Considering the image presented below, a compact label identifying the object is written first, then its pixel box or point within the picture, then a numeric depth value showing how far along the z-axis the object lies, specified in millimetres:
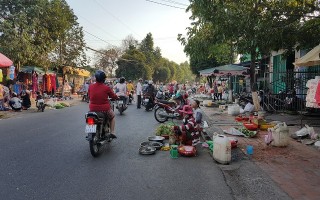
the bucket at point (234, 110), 11164
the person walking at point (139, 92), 14586
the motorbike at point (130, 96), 17393
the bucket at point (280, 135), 5722
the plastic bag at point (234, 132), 6817
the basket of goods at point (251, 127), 7505
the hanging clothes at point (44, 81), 21619
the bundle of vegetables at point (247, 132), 6716
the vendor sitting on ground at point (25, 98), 13725
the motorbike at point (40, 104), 13028
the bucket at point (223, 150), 4647
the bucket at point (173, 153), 4978
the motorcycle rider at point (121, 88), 11726
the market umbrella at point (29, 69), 18645
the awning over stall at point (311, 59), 7049
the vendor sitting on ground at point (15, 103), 12822
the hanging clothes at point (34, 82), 19376
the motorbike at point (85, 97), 20245
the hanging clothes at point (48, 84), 21915
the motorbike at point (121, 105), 11472
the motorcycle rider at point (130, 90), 17243
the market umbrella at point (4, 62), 11591
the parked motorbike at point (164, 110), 9316
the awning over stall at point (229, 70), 14698
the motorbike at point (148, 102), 13028
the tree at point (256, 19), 6949
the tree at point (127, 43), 57465
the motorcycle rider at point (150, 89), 12721
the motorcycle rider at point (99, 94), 5356
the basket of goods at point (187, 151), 5053
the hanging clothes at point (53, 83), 22307
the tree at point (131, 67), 46301
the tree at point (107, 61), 52203
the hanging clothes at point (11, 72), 14247
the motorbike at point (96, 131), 4827
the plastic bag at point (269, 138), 5805
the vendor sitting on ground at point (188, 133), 5559
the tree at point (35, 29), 15213
